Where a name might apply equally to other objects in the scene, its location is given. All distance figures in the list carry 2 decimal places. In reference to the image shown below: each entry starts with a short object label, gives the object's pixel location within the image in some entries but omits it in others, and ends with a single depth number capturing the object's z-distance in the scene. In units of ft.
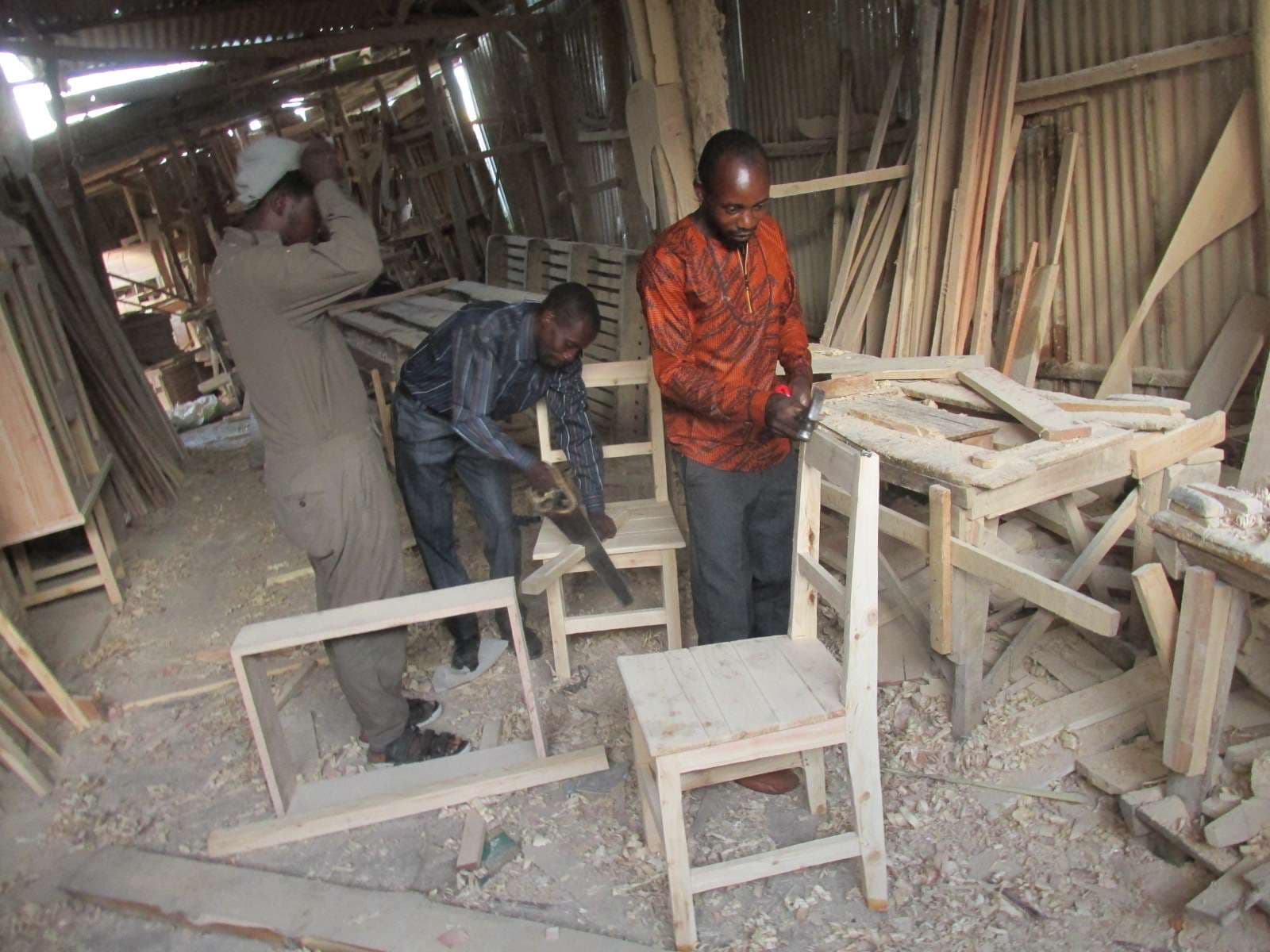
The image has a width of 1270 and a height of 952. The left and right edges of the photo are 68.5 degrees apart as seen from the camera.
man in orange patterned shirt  8.66
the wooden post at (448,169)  29.40
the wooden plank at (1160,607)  7.38
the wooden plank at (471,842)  9.10
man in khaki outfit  8.82
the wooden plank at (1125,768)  8.61
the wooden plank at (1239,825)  7.59
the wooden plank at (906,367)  11.64
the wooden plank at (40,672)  11.43
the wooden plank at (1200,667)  7.20
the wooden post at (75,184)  24.18
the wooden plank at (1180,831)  7.55
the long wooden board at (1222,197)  11.26
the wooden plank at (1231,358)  11.65
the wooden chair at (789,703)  7.27
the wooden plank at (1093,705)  9.41
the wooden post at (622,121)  24.00
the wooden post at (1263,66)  10.34
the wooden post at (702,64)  12.10
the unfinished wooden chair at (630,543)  11.43
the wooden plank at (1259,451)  10.24
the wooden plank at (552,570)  10.19
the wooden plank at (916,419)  9.58
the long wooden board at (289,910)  8.28
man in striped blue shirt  10.87
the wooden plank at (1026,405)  8.95
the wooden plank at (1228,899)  7.11
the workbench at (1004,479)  8.50
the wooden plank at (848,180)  14.82
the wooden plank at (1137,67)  11.23
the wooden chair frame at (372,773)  9.45
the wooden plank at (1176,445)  8.76
